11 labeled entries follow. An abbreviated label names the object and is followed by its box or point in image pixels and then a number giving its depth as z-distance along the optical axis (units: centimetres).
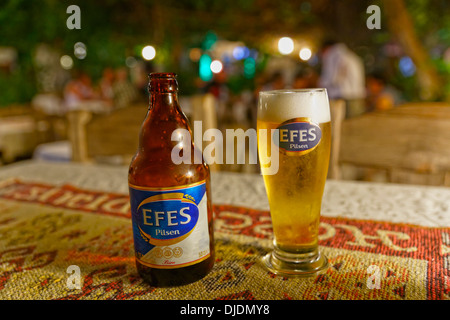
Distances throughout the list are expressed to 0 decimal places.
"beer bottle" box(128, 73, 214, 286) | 59
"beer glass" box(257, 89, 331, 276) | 64
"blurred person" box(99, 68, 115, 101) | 887
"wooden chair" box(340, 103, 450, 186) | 126
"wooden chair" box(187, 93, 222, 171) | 164
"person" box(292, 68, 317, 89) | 536
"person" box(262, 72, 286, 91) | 638
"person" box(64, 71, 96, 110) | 708
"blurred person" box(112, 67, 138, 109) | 779
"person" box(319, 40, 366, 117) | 478
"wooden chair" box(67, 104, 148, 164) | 174
